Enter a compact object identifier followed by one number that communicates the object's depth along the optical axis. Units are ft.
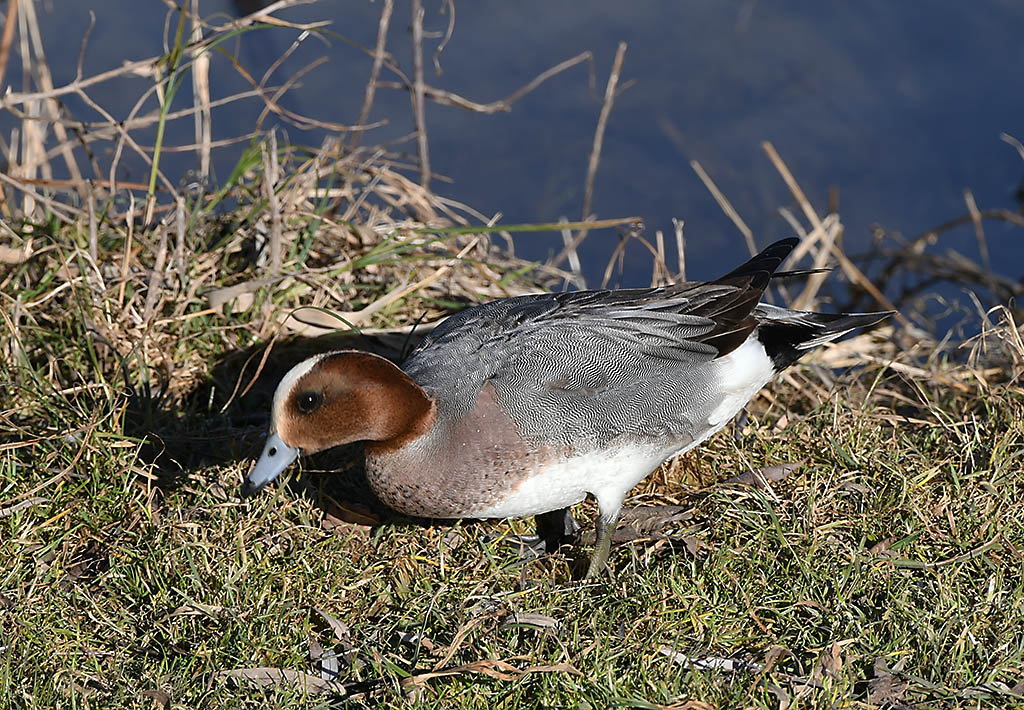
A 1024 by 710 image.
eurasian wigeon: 16.62
